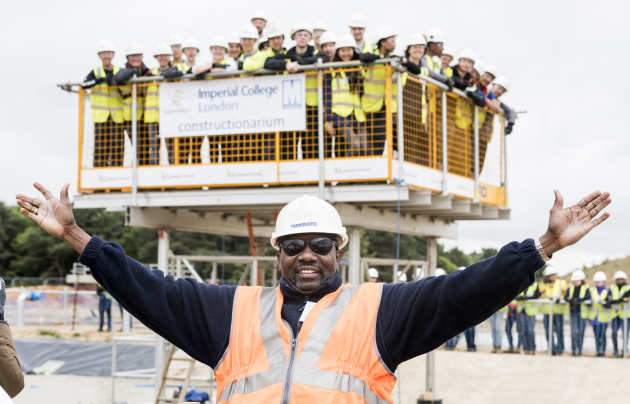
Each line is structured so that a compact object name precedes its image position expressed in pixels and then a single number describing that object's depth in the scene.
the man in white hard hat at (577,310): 21.27
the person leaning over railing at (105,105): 14.76
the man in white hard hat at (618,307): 20.59
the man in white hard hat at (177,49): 15.80
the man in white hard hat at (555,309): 21.72
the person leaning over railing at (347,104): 13.30
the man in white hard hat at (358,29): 13.90
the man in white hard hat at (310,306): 4.09
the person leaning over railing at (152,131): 14.62
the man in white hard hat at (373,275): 23.62
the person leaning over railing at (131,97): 14.82
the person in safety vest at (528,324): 22.02
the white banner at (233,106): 13.73
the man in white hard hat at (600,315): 20.80
